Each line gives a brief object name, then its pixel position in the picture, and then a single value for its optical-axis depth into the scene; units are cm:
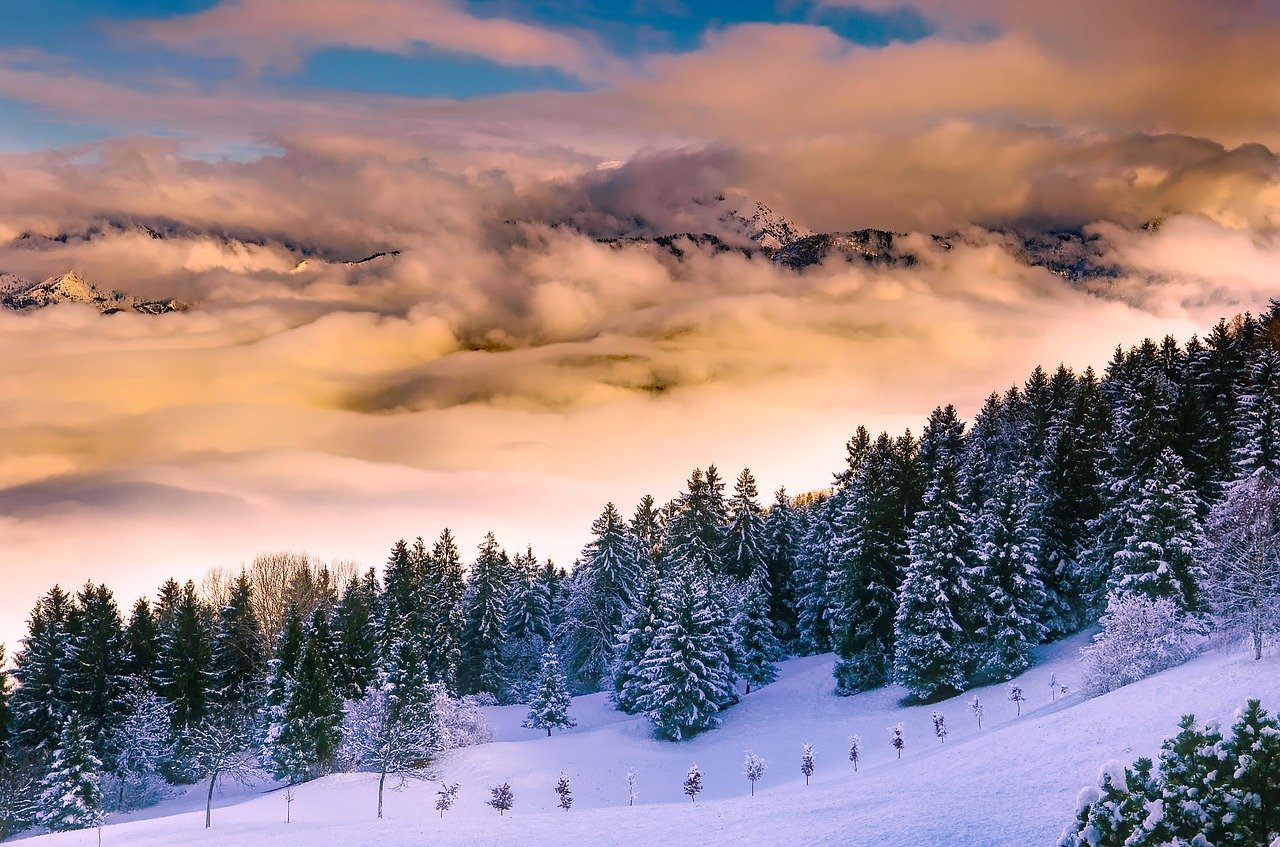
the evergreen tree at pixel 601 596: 9669
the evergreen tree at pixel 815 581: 8950
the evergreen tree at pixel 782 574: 9706
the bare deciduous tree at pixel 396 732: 6644
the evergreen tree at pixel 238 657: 9525
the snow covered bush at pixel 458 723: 7244
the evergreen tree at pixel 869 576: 7800
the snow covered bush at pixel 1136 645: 5412
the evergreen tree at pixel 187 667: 8925
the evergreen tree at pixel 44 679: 8512
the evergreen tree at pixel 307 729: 7906
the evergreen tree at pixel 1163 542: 6225
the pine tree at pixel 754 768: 5934
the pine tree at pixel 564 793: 5739
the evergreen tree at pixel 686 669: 7506
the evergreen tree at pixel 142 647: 9200
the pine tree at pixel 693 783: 5531
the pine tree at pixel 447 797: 5828
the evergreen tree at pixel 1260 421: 6556
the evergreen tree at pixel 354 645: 8994
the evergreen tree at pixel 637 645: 8038
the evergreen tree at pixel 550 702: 8188
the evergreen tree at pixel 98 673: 8675
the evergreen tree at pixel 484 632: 10025
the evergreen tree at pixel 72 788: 7256
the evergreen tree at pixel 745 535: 9531
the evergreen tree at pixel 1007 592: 7088
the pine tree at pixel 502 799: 5697
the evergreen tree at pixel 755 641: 8431
